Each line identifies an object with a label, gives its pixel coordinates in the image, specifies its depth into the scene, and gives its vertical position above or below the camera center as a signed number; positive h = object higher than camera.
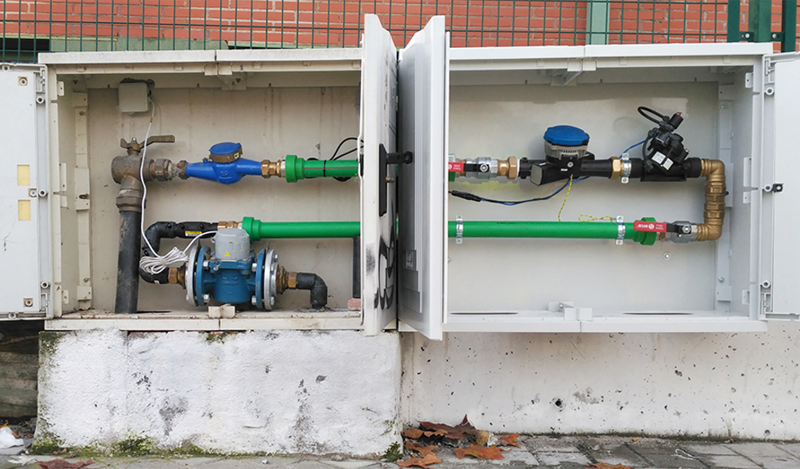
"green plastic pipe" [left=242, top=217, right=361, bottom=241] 3.19 -0.02
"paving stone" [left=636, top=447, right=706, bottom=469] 2.87 -1.24
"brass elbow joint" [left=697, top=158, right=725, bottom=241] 3.05 +0.16
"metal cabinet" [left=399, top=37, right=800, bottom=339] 2.85 +0.19
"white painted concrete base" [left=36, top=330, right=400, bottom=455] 2.88 -0.87
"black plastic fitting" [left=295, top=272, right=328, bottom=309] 3.16 -0.35
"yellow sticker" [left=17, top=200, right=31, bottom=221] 2.82 +0.08
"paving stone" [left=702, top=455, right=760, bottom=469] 2.87 -1.24
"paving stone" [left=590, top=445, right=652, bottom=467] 2.89 -1.24
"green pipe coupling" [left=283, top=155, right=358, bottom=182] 3.13 +0.34
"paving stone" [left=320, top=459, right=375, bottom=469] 2.81 -1.23
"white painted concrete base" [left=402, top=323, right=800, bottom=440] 3.24 -0.94
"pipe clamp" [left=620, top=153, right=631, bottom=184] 3.09 +0.34
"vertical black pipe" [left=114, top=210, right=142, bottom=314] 3.16 -0.22
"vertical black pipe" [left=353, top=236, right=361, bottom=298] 3.23 -0.23
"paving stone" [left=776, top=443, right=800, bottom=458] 3.09 -1.26
